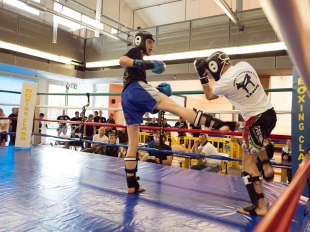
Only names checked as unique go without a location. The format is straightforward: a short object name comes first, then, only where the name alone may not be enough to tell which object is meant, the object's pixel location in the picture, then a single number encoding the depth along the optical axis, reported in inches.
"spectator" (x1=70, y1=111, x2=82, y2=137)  316.5
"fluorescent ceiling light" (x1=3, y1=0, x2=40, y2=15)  296.5
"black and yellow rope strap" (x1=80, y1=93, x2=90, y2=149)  132.3
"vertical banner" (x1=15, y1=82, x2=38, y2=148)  140.5
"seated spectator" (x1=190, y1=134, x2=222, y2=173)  135.3
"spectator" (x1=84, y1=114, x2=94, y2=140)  297.8
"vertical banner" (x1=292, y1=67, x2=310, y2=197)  70.3
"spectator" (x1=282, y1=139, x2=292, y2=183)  152.2
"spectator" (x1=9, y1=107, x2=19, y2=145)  227.6
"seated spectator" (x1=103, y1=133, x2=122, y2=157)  162.1
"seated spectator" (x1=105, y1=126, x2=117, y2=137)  250.9
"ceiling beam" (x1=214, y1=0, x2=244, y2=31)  200.5
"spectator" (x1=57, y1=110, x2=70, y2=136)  311.7
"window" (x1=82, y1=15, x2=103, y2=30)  359.7
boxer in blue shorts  66.9
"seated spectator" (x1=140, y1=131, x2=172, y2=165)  126.1
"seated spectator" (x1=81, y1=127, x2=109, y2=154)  168.1
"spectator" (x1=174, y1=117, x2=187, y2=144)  221.4
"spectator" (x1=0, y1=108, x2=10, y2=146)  194.4
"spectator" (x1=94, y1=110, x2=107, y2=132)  312.2
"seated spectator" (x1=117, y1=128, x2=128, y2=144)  239.6
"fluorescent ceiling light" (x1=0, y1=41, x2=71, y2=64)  269.2
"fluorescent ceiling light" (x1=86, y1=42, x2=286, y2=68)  236.1
